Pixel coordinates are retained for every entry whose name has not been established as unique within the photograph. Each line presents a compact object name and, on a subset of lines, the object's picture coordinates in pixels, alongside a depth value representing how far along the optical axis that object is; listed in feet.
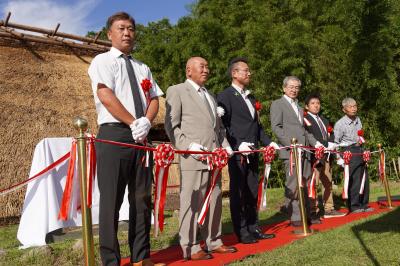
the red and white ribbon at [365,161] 22.69
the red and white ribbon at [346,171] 21.52
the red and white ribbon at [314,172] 19.03
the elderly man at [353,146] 22.67
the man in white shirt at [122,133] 10.61
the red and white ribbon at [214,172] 12.99
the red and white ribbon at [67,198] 10.34
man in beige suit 12.95
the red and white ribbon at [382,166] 24.42
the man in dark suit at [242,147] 15.61
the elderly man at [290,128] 18.07
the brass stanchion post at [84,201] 8.48
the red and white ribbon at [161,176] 11.45
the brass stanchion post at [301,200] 16.30
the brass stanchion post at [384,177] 23.22
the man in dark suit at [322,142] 20.76
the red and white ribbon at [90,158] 9.58
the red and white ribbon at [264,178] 16.51
